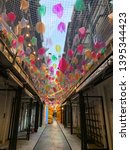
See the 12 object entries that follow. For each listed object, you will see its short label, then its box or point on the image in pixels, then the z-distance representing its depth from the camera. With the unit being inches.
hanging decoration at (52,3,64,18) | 124.1
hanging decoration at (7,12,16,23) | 136.8
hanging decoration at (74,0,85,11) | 114.0
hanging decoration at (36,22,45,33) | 132.2
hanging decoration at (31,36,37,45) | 170.3
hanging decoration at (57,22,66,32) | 148.4
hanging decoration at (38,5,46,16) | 124.5
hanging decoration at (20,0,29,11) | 116.0
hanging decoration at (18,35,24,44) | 153.5
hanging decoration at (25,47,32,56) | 183.5
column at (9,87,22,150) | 171.5
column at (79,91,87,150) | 188.0
